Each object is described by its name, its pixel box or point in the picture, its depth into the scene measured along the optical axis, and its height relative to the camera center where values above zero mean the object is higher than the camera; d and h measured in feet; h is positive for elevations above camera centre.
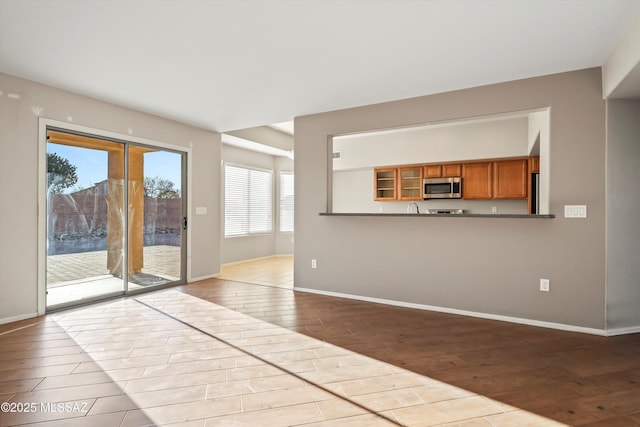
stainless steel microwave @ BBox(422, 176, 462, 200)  20.86 +1.62
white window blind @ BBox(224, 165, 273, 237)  24.26 +0.90
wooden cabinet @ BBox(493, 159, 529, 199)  19.11 +1.99
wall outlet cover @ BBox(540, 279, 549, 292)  11.31 -2.44
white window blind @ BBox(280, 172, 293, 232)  28.94 +1.02
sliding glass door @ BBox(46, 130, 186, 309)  12.98 -0.27
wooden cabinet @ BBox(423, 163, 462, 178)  21.09 +2.76
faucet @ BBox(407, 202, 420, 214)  23.00 +0.49
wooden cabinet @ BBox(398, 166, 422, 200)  22.56 +2.07
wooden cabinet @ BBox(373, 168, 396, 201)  23.58 +2.09
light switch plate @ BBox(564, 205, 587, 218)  10.77 +0.08
